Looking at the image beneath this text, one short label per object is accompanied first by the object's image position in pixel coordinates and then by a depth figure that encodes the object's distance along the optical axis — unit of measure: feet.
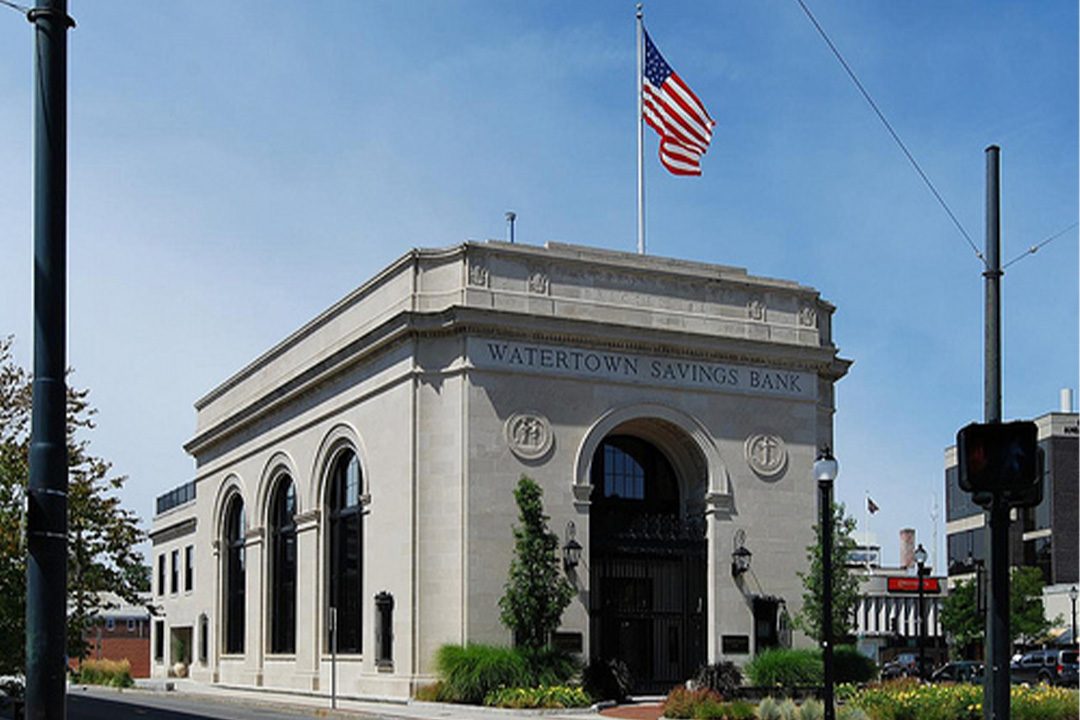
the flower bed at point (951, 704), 87.20
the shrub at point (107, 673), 201.57
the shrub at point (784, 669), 126.11
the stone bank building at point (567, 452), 125.70
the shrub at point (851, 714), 86.25
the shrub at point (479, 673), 117.29
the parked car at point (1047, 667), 173.20
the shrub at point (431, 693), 119.96
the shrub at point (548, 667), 119.14
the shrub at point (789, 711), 91.81
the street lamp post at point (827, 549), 77.57
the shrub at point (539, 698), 113.09
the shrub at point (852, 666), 134.92
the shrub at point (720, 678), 118.73
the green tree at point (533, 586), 120.98
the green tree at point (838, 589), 123.13
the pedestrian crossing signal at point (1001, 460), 26.89
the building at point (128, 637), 299.38
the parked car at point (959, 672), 171.43
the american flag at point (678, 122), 136.67
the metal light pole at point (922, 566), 139.78
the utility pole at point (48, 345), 25.80
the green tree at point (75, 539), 71.67
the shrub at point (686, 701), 99.09
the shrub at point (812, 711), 89.86
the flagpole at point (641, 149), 139.33
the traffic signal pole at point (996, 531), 27.81
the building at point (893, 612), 318.86
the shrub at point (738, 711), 95.40
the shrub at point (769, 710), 93.76
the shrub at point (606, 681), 123.34
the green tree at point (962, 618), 263.29
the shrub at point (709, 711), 96.37
